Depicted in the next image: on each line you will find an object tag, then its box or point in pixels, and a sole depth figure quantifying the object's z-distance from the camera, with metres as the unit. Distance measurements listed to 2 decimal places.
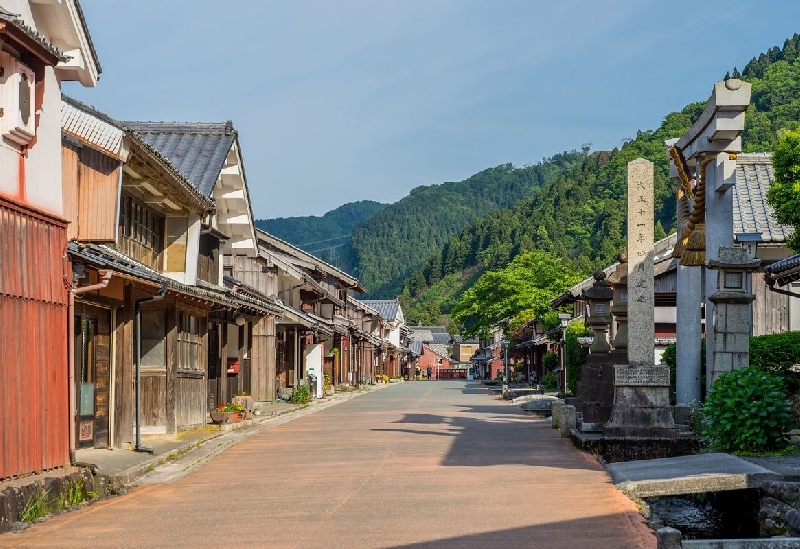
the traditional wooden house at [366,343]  64.36
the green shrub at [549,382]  45.96
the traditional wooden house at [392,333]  94.50
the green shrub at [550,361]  50.69
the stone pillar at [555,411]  21.83
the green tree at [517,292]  69.25
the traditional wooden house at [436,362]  137.75
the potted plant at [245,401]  26.13
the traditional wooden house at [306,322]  38.34
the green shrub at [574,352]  34.78
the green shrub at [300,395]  35.31
